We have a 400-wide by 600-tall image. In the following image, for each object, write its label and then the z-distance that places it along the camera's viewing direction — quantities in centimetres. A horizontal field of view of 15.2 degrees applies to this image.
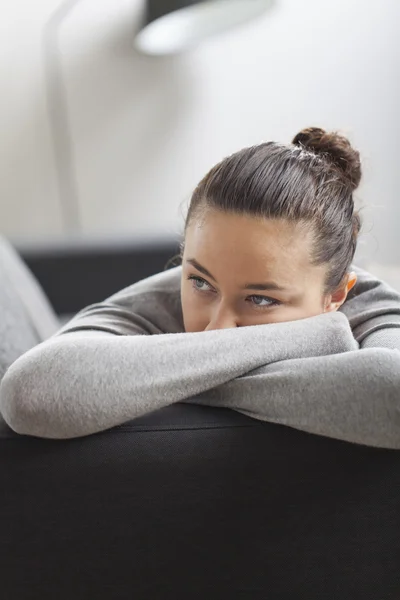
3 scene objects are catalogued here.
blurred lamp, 234
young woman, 128
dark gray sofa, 130
